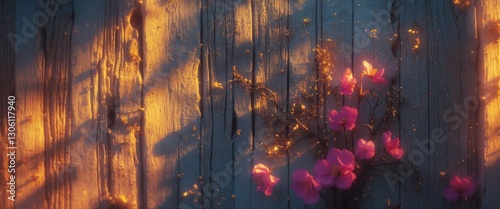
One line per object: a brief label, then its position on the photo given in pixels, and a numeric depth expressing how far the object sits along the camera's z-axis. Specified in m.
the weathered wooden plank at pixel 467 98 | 2.86
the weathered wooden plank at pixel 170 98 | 2.93
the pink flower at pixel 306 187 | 2.76
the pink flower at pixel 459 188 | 2.77
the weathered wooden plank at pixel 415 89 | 2.90
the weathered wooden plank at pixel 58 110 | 2.93
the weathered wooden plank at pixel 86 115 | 2.93
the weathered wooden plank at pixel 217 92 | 2.94
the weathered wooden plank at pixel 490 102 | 2.80
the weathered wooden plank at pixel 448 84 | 2.88
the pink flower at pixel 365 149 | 2.75
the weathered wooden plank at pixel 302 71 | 2.92
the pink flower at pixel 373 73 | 2.77
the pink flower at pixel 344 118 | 2.76
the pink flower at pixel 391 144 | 2.75
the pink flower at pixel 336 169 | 2.74
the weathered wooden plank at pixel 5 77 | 2.91
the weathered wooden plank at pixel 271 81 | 2.93
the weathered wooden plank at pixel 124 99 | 2.93
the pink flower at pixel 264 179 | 2.79
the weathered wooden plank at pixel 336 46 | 2.91
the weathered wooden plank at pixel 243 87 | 2.93
